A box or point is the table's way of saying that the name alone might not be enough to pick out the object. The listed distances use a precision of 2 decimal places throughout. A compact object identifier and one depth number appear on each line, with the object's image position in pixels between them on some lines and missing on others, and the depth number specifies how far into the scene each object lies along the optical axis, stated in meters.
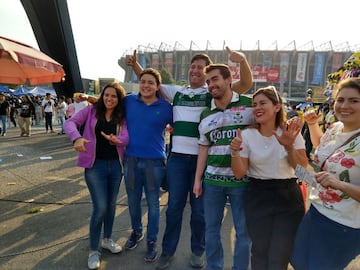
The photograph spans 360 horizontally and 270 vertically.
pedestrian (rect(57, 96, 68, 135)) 12.88
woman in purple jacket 2.76
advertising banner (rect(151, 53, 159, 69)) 73.12
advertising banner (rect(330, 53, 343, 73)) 61.97
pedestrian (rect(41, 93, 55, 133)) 13.41
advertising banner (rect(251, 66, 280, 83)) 63.00
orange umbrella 3.78
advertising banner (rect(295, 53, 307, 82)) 64.50
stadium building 63.25
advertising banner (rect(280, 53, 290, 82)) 64.50
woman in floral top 1.63
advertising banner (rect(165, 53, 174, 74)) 71.44
